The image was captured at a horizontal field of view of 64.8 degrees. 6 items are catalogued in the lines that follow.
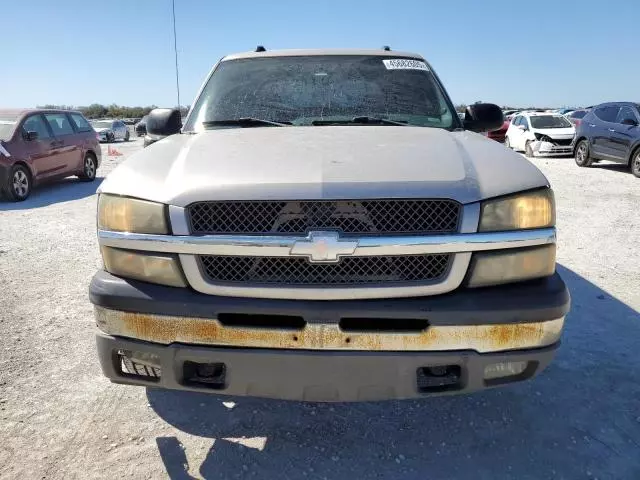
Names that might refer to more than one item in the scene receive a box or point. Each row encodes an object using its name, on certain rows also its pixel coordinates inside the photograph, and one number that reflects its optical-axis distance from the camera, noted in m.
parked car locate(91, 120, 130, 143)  26.36
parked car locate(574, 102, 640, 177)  11.52
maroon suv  9.35
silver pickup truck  1.93
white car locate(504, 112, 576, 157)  16.20
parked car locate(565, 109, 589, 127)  23.23
